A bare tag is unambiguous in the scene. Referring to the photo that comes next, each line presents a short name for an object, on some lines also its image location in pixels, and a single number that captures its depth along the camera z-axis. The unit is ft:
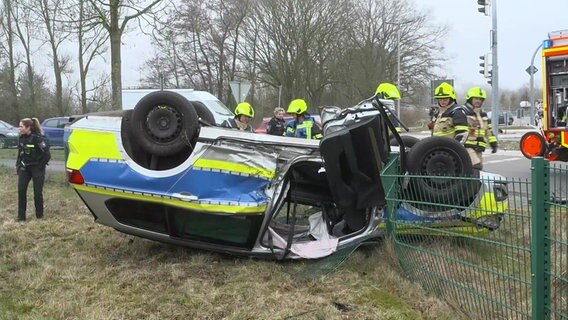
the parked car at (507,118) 148.05
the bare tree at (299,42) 107.65
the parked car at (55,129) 73.77
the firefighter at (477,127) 21.76
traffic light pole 65.46
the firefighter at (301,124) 27.84
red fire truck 28.40
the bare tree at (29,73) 116.37
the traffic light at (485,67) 64.95
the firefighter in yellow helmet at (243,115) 26.55
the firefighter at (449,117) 20.49
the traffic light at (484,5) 58.39
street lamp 110.73
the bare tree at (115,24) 38.66
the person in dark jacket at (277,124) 31.36
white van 56.90
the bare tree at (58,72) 107.96
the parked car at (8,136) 75.41
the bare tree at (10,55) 111.55
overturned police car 15.21
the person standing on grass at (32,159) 25.68
